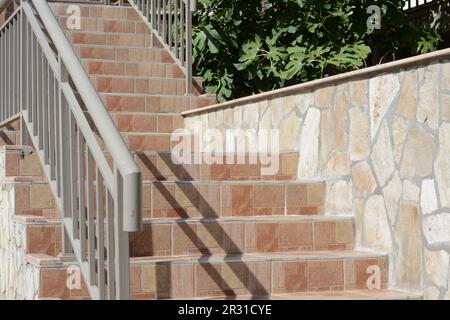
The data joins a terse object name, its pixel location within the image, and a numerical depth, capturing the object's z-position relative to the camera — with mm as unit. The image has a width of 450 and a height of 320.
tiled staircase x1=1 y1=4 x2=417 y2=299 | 3906
